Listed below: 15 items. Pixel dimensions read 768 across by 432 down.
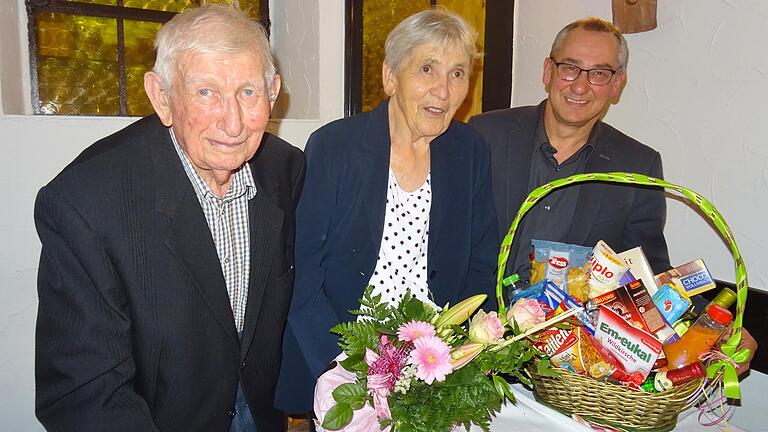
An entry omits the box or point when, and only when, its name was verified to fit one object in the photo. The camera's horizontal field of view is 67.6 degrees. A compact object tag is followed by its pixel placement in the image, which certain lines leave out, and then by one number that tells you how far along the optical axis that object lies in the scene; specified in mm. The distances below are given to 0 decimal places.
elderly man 1031
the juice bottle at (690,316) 1161
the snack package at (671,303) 1151
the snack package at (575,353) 1127
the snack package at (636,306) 1114
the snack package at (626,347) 1078
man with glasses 1848
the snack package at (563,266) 1244
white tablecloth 1176
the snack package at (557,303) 1161
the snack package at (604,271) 1197
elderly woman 1444
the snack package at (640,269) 1215
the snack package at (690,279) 1227
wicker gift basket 1080
